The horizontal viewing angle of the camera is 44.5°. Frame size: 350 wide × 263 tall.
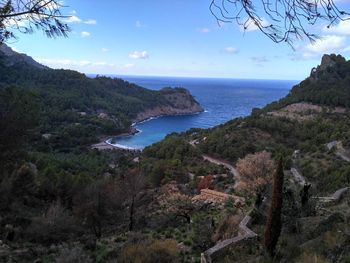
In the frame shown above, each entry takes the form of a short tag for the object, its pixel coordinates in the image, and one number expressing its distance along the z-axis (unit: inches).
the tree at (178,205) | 819.8
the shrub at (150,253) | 380.8
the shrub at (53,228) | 706.8
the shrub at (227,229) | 471.8
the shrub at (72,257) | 364.2
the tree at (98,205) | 828.6
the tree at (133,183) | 903.1
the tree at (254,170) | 1174.3
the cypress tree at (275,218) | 351.1
